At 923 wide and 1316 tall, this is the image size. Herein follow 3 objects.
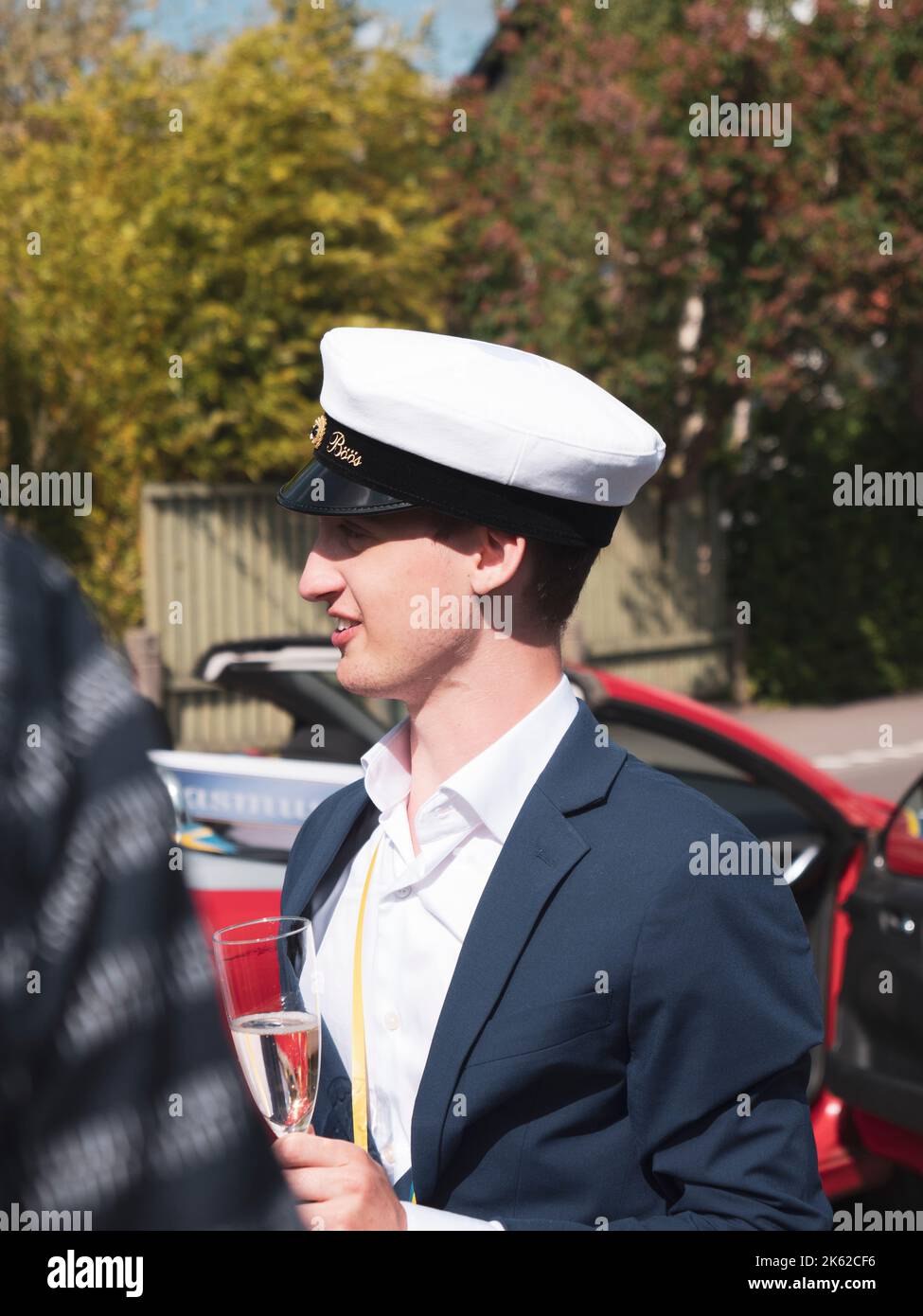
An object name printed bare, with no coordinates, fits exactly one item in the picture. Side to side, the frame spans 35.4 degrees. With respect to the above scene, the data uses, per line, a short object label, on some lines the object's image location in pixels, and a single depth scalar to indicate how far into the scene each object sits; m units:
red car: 3.78
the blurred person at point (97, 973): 0.59
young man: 1.47
